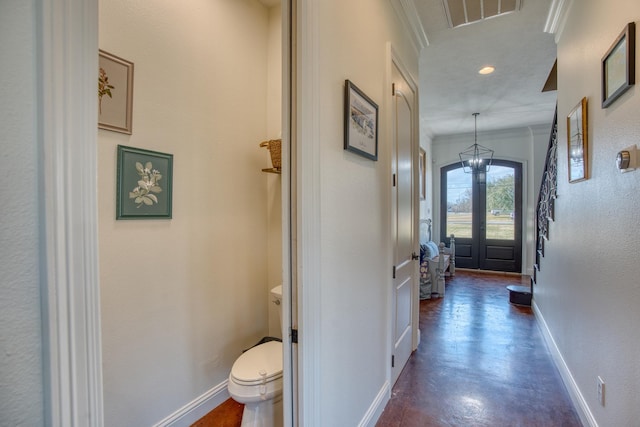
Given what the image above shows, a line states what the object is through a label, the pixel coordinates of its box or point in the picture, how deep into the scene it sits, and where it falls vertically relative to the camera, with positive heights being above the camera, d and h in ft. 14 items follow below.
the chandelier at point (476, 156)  19.42 +3.83
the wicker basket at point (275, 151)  7.07 +1.45
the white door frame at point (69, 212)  1.50 +0.02
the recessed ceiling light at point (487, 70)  11.24 +5.28
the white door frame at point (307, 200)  3.93 +0.18
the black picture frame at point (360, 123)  4.82 +1.55
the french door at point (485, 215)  19.94 -0.13
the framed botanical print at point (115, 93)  4.78 +1.95
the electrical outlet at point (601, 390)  5.03 -2.93
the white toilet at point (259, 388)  5.10 -2.88
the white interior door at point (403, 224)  7.30 -0.26
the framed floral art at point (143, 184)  5.08 +0.55
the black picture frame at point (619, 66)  4.04 +2.07
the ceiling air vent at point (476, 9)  7.28 +4.96
